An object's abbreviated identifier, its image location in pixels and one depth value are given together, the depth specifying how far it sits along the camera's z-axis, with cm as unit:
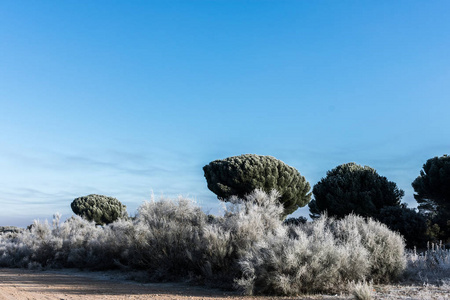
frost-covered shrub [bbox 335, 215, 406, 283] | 973
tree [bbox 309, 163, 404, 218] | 2841
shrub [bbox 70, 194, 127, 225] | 4194
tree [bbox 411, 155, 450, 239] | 2650
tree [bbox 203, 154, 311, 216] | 2930
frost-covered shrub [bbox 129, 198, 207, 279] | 1117
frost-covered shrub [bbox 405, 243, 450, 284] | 1025
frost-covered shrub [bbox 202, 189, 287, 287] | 1001
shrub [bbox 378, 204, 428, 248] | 2134
